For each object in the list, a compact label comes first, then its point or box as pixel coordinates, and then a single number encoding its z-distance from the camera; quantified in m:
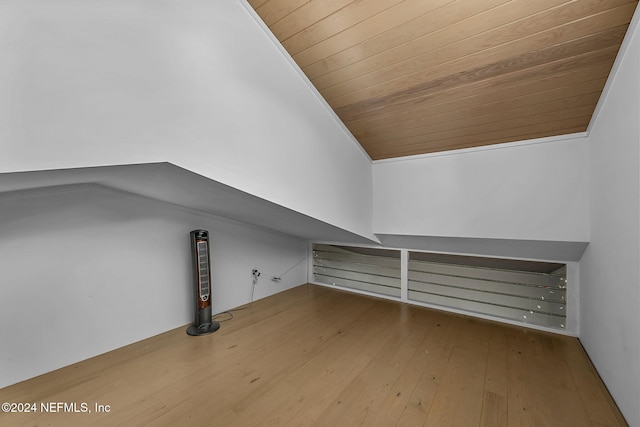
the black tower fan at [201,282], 2.46
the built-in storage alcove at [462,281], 2.48
